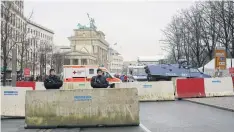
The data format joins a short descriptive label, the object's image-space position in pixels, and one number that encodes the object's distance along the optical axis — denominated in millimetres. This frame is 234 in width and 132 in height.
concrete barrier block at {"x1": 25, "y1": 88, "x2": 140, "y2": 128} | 12414
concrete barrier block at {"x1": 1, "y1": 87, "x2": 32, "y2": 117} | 15273
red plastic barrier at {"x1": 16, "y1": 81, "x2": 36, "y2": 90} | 27459
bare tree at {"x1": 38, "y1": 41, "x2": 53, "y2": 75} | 79125
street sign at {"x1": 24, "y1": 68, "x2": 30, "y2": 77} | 46250
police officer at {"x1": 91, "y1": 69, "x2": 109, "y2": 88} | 13287
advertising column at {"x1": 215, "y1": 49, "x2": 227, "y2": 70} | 29031
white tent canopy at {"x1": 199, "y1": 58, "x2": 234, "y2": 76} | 48781
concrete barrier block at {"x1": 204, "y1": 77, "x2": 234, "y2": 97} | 25547
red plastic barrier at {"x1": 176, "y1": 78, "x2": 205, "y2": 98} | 25281
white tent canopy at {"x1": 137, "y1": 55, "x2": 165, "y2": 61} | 66006
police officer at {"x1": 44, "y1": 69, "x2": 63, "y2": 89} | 13234
